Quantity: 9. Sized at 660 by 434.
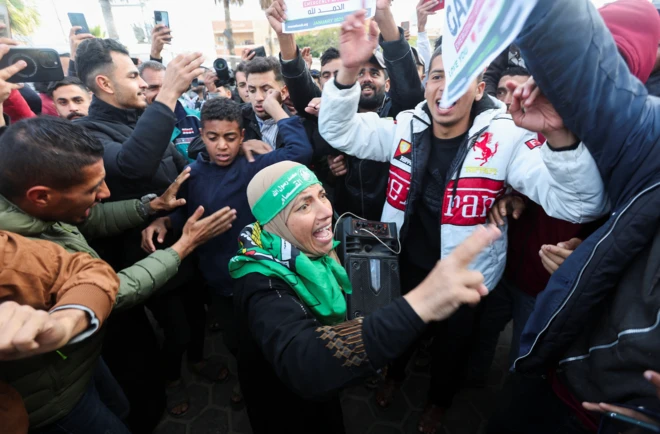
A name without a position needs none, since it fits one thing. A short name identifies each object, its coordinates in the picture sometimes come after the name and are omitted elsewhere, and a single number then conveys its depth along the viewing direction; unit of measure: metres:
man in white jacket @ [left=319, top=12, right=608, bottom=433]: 1.82
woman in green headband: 0.95
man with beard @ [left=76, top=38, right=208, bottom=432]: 2.03
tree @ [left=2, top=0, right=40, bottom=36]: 21.22
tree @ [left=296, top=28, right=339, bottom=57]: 41.69
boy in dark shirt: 2.32
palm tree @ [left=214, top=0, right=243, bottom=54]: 22.42
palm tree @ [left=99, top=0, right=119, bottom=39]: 16.56
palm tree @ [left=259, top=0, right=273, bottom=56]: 23.40
